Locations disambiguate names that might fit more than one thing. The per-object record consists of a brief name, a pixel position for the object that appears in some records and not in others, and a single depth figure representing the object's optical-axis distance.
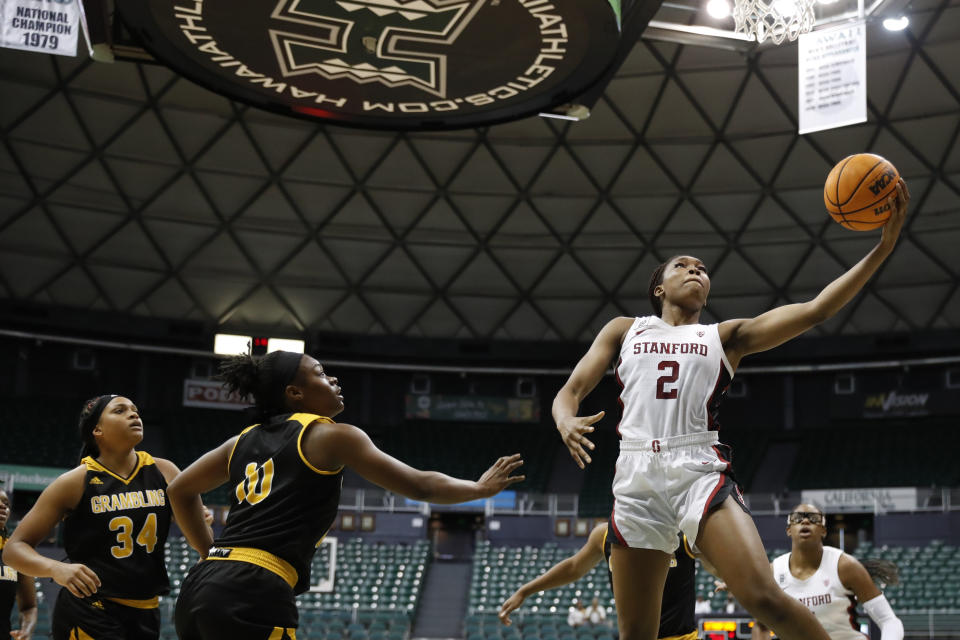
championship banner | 15.04
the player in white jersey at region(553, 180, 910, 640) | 4.79
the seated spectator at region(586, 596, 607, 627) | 22.31
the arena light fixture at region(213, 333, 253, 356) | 30.30
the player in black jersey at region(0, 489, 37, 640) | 7.76
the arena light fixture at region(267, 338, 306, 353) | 28.23
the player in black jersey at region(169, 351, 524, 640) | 4.07
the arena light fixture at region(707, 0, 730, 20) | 19.61
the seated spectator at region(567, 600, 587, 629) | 22.47
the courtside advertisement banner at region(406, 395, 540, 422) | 35.97
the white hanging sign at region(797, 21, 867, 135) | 16.69
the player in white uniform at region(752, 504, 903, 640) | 7.29
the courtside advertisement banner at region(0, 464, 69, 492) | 27.20
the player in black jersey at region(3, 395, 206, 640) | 5.69
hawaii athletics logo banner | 13.20
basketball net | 16.23
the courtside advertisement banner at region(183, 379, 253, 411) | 34.31
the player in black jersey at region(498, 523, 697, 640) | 6.68
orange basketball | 5.41
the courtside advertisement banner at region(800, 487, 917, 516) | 28.70
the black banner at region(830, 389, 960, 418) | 32.78
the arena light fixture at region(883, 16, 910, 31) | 19.84
